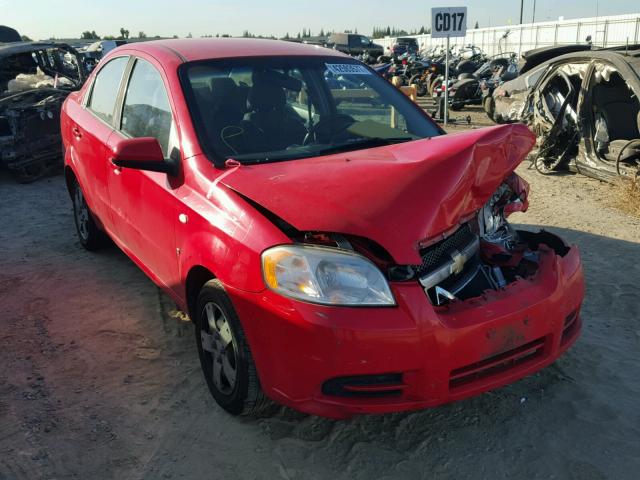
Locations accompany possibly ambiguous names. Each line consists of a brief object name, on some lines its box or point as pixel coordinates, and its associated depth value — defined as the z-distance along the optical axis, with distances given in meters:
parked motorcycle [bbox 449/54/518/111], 15.36
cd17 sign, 11.63
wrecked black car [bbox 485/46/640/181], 7.00
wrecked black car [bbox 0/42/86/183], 8.11
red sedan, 2.46
